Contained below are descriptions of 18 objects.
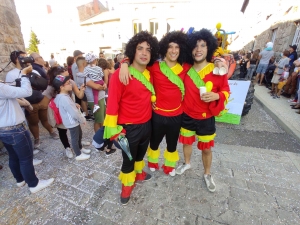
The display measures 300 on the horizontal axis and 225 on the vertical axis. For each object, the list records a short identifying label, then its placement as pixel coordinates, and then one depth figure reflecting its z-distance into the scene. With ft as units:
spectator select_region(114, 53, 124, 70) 20.50
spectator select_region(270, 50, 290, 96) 20.20
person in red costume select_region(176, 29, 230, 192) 6.31
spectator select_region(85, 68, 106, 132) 10.48
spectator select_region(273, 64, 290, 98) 19.81
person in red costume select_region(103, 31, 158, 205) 5.75
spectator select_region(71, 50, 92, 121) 13.56
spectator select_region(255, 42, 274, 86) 24.13
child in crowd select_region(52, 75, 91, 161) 8.21
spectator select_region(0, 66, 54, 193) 5.93
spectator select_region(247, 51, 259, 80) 25.88
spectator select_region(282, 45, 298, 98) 19.17
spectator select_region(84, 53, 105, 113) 10.77
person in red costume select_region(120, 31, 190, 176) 6.25
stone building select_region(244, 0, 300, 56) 23.74
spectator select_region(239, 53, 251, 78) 25.15
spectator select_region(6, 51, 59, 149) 10.36
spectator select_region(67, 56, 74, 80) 17.34
